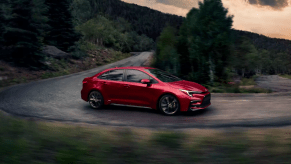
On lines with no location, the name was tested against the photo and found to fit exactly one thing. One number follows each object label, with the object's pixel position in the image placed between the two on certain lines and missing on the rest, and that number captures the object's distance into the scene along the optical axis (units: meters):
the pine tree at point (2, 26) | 21.56
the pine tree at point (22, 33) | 22.14
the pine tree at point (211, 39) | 13.26
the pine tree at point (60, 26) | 32.84
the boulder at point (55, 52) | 30.47
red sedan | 7.86
